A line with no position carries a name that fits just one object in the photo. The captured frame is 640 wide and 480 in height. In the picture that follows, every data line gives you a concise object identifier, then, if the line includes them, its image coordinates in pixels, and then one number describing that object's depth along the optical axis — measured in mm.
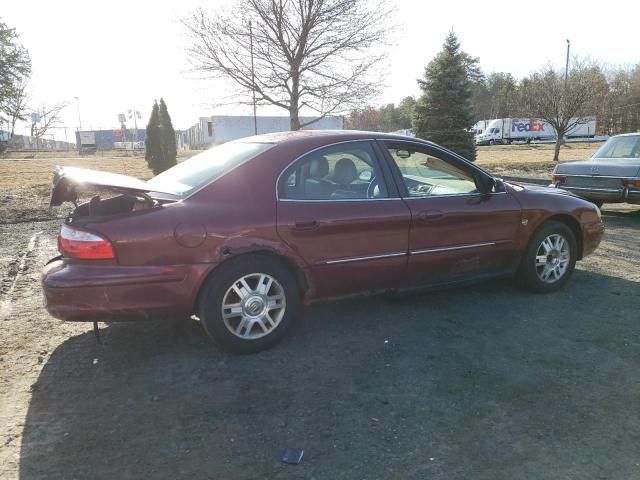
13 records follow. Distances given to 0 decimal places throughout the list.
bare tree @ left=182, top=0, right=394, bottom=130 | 16672
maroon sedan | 3273
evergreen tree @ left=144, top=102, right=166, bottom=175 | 20047
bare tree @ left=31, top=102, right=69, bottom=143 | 64125
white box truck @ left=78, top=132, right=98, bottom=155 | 48469
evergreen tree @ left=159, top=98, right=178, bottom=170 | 19969
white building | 29250
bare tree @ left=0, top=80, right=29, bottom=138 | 25062
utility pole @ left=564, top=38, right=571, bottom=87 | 22966
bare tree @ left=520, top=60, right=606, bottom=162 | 22359
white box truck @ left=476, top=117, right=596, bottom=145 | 52438
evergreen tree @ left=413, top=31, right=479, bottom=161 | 21562
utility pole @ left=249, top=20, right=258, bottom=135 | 16641
